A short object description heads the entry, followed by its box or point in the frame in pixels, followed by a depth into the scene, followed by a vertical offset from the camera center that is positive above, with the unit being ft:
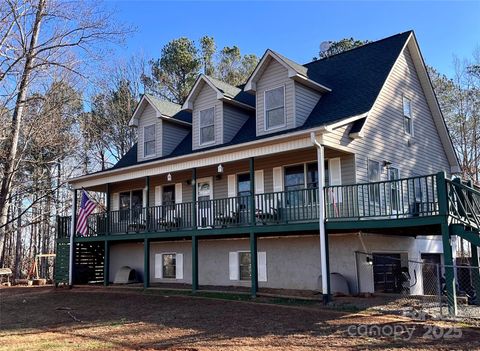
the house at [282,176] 47.06 +7.79
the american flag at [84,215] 65.67 +3.91
